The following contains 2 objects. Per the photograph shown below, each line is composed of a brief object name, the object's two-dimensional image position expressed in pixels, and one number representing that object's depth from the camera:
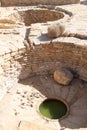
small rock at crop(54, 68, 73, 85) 3.89
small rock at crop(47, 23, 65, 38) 4.03
